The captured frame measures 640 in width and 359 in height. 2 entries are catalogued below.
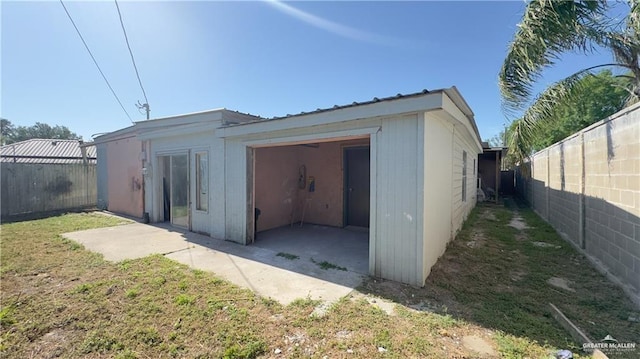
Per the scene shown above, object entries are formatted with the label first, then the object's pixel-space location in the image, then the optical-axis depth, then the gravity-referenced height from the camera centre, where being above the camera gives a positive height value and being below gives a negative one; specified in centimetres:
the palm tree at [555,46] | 454 +244
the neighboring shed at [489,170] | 1409 +35
